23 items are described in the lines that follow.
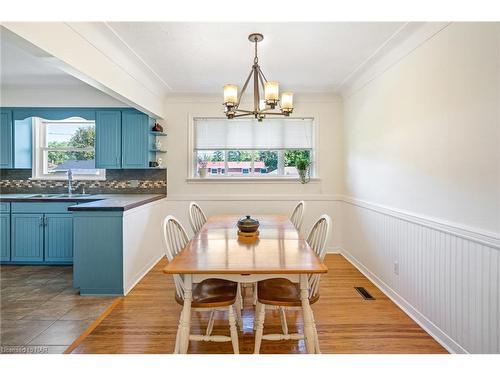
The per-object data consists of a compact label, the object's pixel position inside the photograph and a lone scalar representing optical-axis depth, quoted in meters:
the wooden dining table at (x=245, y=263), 1.57
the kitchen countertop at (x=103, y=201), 2.83
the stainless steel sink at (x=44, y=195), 3.79
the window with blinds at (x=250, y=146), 4.33
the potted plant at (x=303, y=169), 4.18
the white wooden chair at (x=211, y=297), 1.78
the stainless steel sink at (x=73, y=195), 3.91
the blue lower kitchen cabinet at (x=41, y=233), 3.62
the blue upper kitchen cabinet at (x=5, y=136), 3.95
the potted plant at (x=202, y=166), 4.31
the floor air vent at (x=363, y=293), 2.82
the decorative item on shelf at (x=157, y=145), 4.15
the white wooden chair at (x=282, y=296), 1.79
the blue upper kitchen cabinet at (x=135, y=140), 3.90
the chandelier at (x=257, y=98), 2.22
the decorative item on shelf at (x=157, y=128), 4.04
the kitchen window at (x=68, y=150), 4.27
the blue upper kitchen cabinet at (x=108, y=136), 3.90
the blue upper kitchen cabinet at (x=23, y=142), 4.01
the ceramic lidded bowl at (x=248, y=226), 2.23
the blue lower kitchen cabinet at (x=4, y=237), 3.61
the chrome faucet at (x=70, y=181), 4.08
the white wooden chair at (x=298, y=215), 3.01
